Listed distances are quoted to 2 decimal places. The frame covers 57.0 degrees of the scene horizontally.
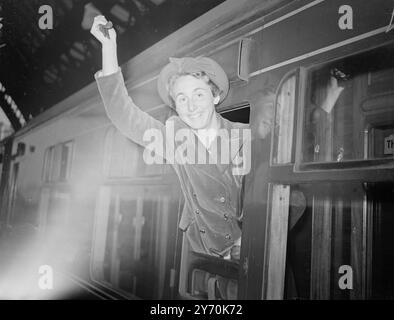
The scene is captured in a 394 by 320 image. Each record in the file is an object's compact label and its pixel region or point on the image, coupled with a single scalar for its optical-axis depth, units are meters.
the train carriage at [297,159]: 1.12
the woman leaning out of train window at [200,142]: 1.42
